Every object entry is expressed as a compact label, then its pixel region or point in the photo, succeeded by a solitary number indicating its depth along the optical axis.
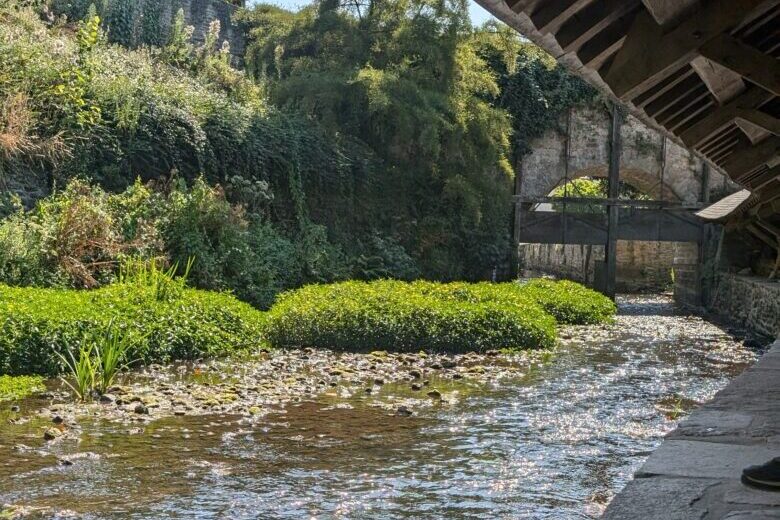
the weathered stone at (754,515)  3.16
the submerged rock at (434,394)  9.63
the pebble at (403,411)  8.74
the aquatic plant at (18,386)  8.61
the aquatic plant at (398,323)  12.76
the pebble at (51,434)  7.18
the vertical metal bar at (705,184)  24.42
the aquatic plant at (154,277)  12.11
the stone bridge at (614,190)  22.50
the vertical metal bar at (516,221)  22.19
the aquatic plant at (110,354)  8.95
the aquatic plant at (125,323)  9.52
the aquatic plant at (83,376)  8.66
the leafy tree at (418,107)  19.91
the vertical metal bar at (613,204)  22.47
